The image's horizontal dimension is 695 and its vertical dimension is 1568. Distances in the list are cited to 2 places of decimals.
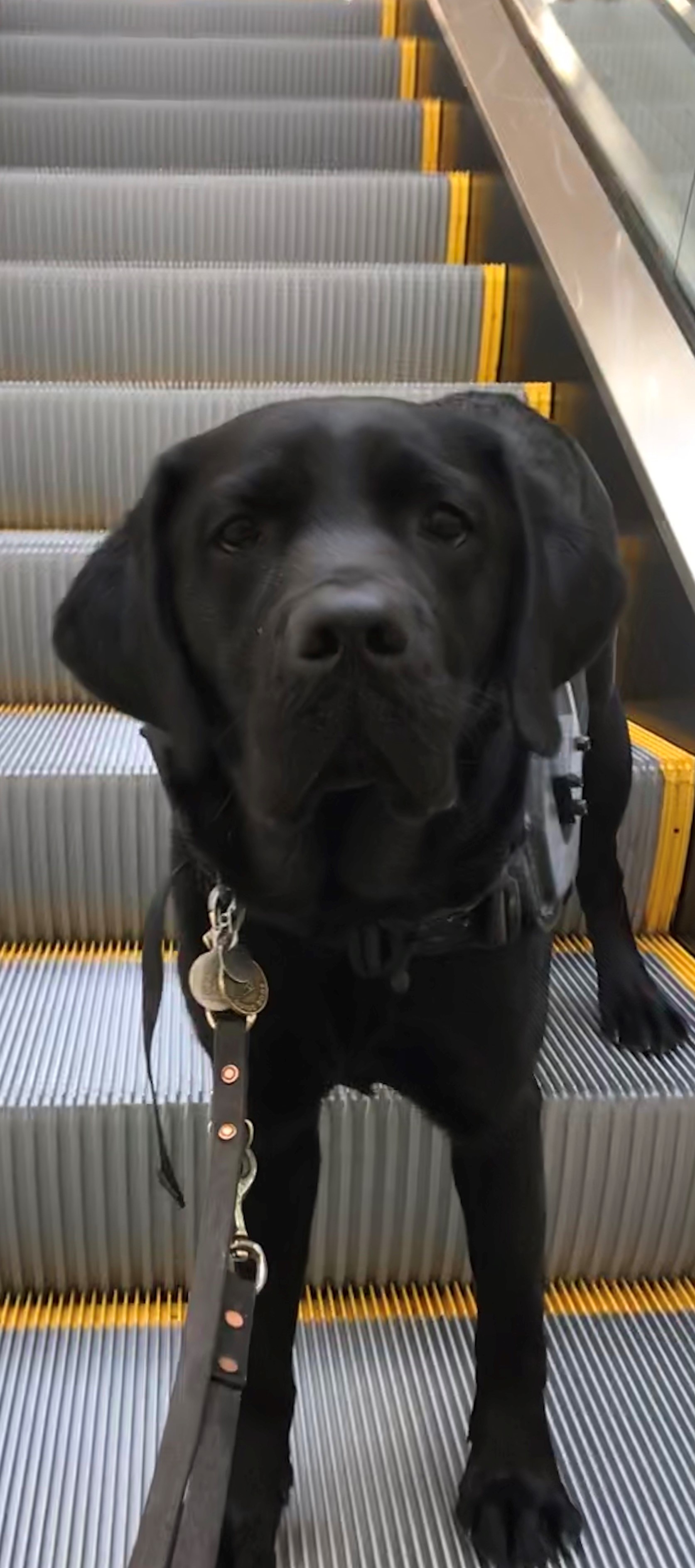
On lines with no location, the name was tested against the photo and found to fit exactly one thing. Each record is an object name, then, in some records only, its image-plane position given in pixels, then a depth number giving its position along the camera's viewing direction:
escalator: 1.11
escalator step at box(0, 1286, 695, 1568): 1.04
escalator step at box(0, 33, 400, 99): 3.19
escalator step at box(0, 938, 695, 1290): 1.27
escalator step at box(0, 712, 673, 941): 1.54
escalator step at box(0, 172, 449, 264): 2.59
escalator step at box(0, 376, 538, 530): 2.04
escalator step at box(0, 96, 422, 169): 2.93
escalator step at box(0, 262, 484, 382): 2.31
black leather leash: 0.65
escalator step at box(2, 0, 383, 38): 3.45
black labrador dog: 0.81
